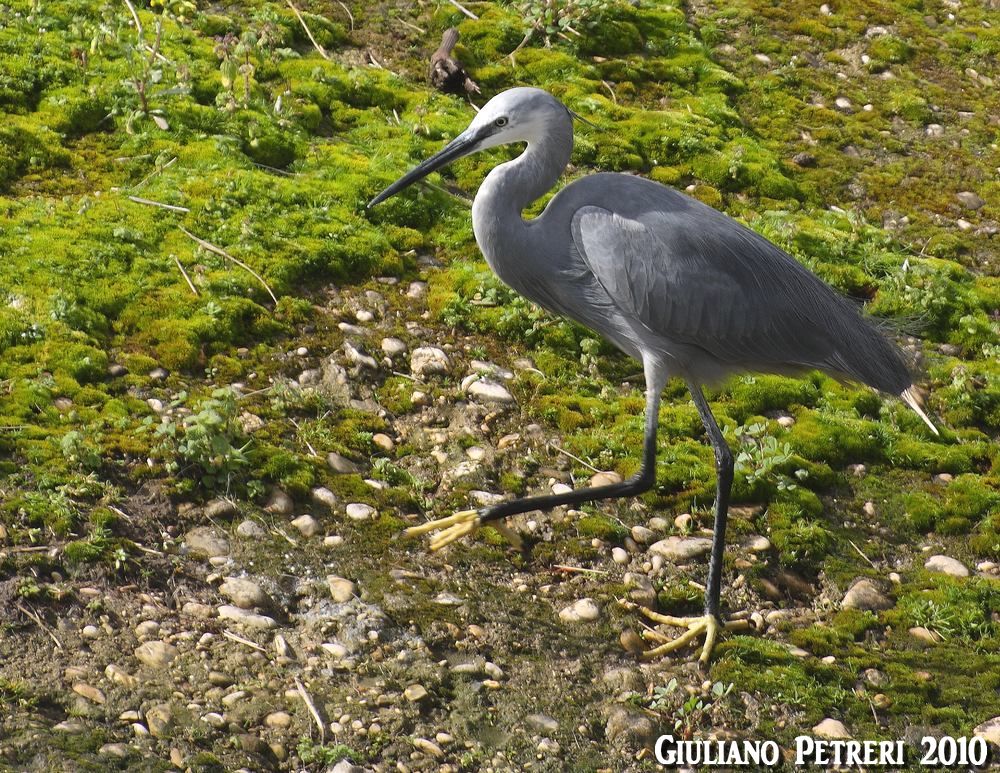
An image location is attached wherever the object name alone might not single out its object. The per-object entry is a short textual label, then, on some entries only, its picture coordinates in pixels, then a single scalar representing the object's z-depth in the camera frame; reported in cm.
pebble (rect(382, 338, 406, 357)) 1216
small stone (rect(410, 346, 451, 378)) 1200
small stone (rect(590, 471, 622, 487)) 1105
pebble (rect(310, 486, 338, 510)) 1020
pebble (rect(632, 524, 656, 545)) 1055
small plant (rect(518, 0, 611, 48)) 1783
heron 1016
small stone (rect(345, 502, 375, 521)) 1011
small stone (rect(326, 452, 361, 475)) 1061
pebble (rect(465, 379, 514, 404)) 1177
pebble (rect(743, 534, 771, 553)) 1050
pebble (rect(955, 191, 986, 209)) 1604
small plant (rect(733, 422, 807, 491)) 1104
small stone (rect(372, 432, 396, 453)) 1105
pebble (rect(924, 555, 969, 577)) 1048
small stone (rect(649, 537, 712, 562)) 1041
